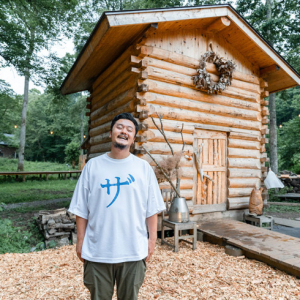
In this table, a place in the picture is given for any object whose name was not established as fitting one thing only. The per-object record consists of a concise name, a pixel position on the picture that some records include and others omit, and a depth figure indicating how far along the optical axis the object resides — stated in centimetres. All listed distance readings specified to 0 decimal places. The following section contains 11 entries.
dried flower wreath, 635
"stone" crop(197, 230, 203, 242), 571
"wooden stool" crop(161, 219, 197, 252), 480
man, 202
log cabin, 565
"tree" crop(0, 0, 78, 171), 859
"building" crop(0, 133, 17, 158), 3646
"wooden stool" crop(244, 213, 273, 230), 645
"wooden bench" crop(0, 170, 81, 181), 1513
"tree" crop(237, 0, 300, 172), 1348
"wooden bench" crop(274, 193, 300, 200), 1199
